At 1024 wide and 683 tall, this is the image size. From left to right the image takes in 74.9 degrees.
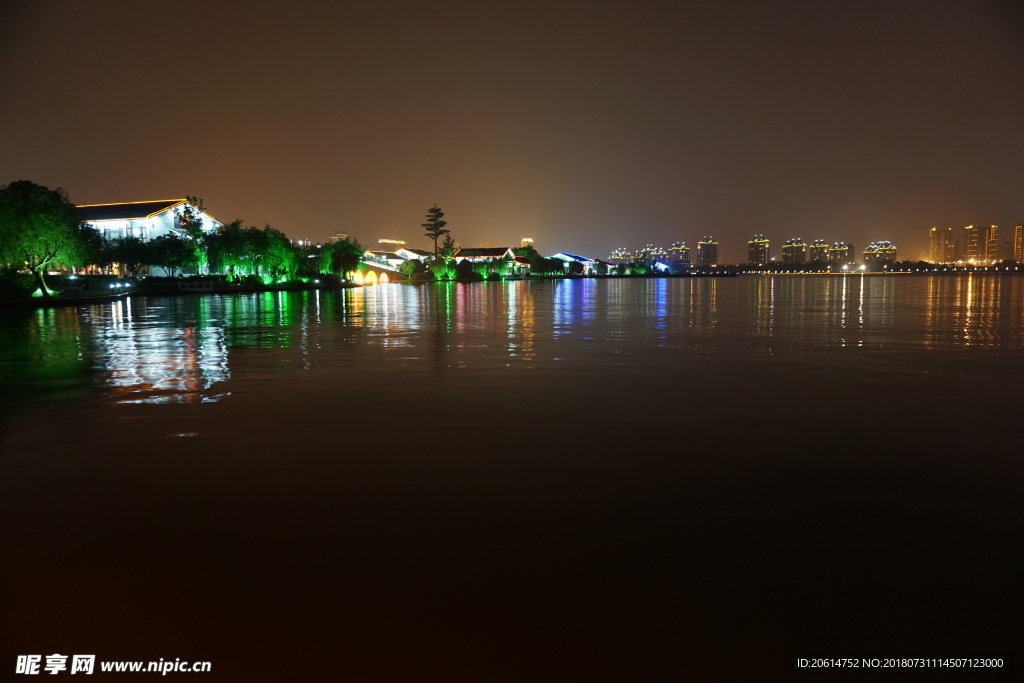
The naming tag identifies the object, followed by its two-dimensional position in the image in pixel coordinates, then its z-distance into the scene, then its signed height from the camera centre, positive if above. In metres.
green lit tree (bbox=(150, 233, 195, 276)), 73.69 +4.15
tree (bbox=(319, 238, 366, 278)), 101.38 +4.71
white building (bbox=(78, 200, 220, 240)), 90.00 +9.94
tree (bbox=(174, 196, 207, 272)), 77.06 +8.41
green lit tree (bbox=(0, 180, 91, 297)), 42.09 +4.05
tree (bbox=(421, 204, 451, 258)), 140.25 +13.01
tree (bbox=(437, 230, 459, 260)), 139.75 +7.95
